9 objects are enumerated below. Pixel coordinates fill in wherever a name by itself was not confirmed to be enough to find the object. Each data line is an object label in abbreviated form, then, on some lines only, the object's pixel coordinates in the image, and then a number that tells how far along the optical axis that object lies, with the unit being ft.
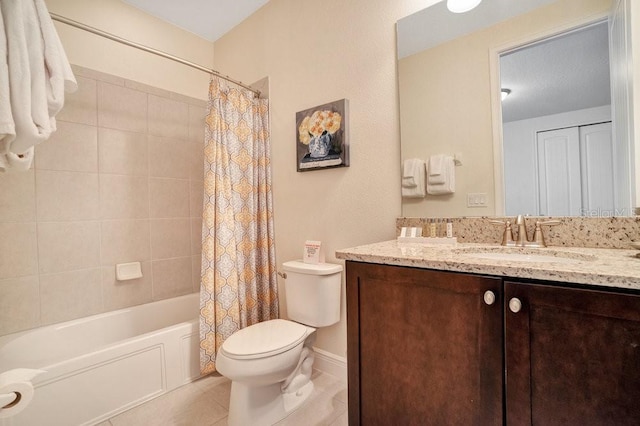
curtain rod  4.85
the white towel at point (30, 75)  3.08
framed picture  5.84
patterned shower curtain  6.08
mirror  3.58
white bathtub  4.46
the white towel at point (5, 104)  2.91
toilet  4.42
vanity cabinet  2.16
